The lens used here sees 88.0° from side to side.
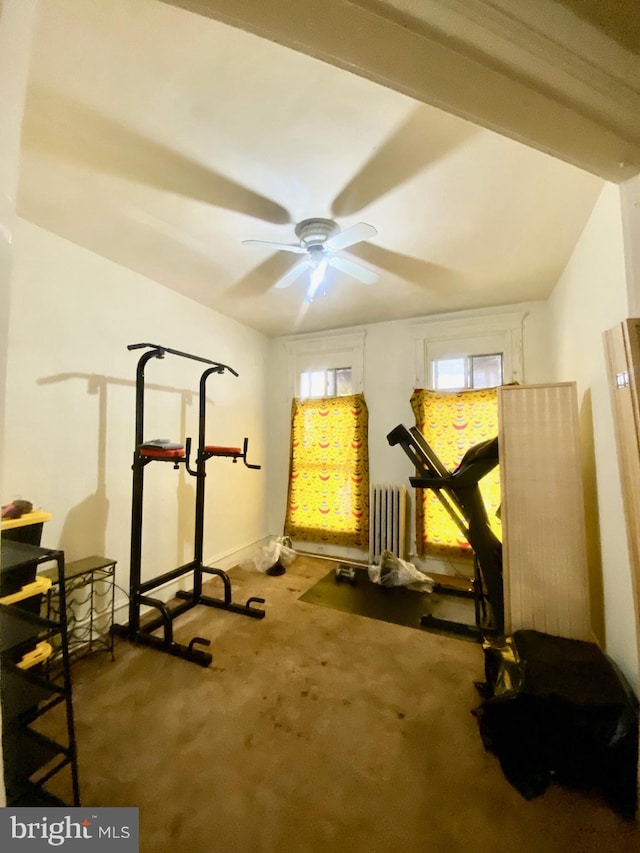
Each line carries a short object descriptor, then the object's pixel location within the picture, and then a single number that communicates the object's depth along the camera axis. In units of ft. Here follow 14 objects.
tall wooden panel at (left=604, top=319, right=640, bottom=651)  3.29
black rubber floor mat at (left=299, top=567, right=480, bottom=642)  7.87
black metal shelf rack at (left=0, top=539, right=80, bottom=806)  3.32
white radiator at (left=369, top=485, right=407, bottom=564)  10.93
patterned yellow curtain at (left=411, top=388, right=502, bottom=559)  10.16
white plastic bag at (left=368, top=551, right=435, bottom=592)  9.75
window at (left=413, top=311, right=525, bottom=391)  10.33
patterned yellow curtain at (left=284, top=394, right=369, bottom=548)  11.89
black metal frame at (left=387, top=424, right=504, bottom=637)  6.57
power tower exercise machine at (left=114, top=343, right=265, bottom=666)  6.68
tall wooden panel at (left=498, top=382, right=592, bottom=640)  5.68
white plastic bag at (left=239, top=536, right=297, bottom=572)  10.84
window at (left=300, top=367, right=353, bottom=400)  12.85
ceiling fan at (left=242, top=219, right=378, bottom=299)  5.83
